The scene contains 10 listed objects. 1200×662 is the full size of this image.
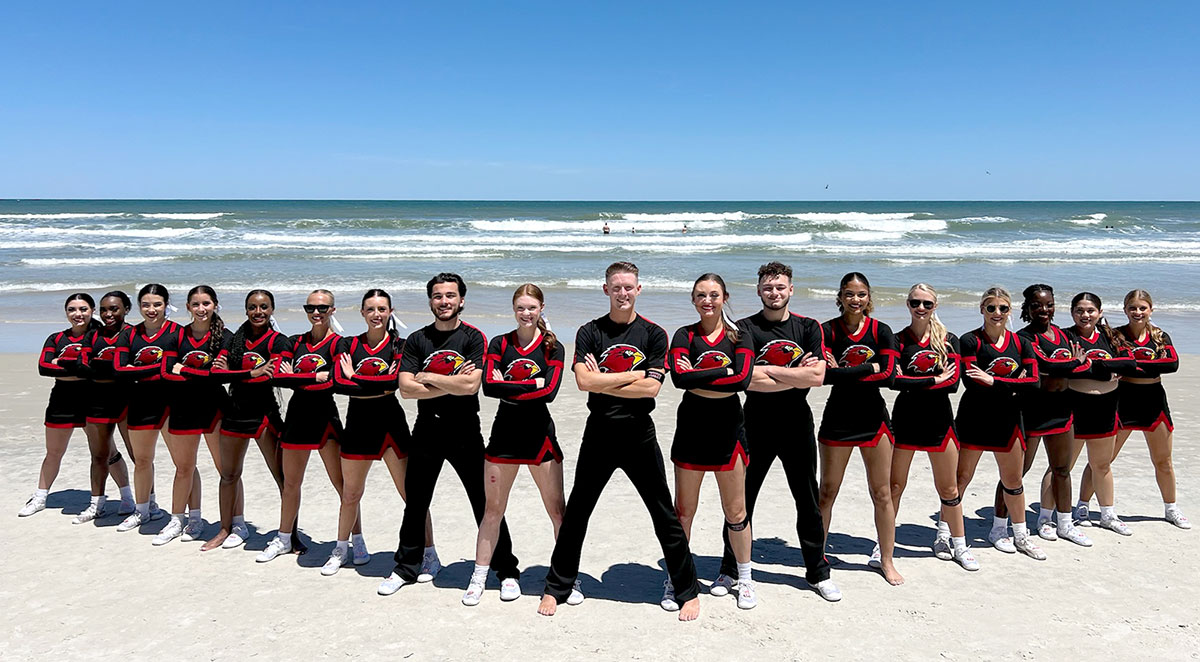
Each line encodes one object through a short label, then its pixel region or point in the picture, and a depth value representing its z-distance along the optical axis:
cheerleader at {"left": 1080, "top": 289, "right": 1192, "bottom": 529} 5.93
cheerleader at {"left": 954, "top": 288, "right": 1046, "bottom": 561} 5.33
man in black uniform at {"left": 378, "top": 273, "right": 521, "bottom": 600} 4.70
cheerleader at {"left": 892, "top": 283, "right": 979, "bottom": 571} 5.12
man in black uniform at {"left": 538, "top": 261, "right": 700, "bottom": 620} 4.54
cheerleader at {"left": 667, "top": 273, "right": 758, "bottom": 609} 4.45
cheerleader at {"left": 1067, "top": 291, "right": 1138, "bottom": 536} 5.73
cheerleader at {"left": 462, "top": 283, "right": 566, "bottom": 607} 4.59
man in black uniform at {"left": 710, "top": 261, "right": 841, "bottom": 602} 4.77
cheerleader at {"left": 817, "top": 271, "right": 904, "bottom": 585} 4.88
